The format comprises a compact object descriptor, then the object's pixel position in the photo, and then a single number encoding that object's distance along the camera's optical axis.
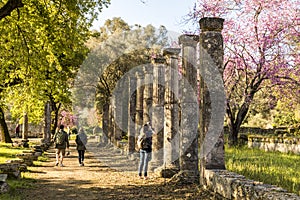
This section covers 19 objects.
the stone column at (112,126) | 25.52
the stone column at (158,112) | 13.26
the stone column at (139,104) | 17.70
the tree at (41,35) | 12.76
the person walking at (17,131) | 40.83
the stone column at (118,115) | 24.69
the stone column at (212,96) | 8.52
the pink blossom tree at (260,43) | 18.48
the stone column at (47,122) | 24.66
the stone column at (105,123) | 34.37
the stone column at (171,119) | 11.77
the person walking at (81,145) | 15.92
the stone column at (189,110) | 10.54
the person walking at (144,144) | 12.14
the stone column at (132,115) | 18.67
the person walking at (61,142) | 15.62
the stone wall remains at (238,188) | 5.56
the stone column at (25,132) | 21.96
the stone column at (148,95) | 15.82
